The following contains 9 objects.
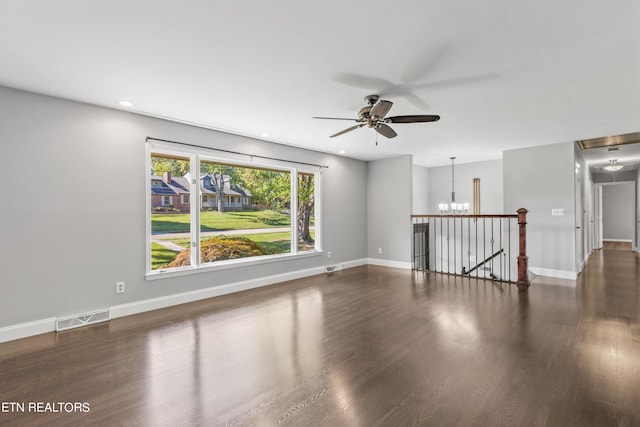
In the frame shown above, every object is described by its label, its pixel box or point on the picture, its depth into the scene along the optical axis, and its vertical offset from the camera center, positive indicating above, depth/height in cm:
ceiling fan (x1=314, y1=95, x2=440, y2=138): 309 +107
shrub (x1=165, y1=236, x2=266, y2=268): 454 -53
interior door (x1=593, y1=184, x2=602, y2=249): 1015 -16
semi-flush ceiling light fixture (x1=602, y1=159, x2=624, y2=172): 793 +128
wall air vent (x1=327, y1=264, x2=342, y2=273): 654 -110
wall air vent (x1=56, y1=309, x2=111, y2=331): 338 -115
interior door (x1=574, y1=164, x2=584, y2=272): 573 -7
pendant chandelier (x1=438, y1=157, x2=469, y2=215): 744 +25
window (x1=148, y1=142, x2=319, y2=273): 433 +10
